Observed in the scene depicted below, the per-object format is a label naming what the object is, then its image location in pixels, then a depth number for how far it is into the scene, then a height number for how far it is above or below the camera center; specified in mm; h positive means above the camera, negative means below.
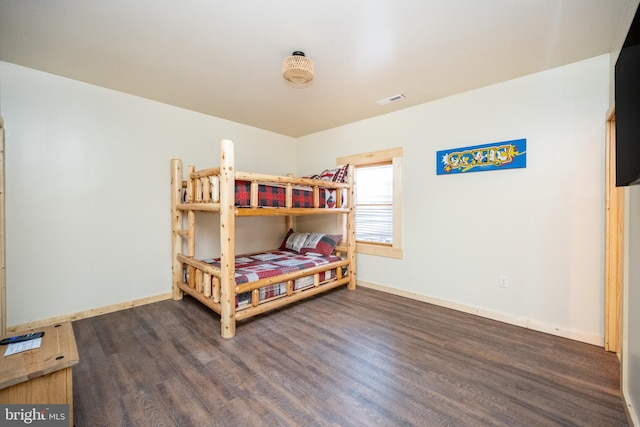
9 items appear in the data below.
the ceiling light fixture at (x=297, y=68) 2062 +1100
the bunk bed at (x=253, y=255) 2543 -472
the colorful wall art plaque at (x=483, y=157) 2709 +583
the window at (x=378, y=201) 3664 +150
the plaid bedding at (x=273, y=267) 2757 -649
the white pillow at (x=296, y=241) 4206 -455
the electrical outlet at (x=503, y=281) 2797 -724
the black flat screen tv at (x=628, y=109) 1156 +477
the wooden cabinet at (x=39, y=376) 1244 -762
